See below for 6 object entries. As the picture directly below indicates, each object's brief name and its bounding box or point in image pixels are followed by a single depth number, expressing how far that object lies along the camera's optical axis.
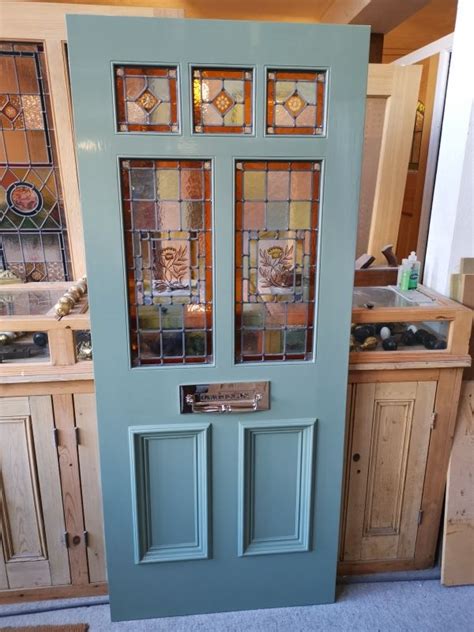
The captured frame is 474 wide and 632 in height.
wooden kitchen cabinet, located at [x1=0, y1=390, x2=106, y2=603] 1.57
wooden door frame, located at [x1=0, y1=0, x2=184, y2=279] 1.66
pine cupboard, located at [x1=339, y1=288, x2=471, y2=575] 1.65
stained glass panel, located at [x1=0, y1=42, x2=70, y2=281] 1.74
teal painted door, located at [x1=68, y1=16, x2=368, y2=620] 1.28
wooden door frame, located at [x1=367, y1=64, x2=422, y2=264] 1.99
